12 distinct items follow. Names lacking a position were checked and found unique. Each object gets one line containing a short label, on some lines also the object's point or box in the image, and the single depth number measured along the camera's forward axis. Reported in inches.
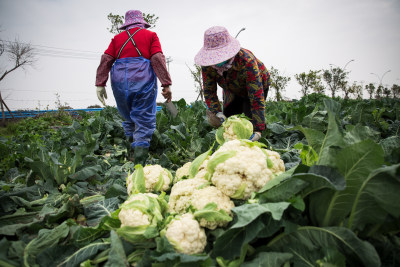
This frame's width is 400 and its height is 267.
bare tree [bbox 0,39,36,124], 671.6
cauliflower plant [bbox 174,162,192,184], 80.2
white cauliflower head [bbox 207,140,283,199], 59.0
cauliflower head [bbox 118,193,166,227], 55.1
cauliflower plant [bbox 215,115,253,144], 90.7
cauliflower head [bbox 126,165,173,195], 74.8
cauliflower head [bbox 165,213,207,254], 51.1
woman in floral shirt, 107.7
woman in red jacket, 143.9
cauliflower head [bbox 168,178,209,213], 62.1
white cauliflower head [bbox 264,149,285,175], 67.5
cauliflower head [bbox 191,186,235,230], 53.9
